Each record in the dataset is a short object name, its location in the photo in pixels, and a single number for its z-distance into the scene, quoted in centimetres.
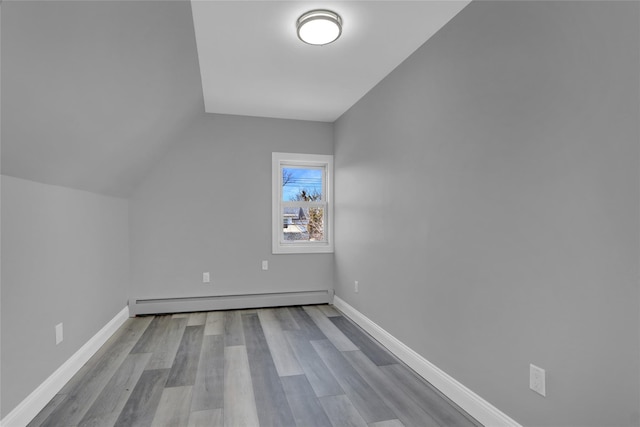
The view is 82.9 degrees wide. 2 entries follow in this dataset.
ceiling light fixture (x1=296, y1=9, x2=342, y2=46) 217
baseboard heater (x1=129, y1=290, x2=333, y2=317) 399
